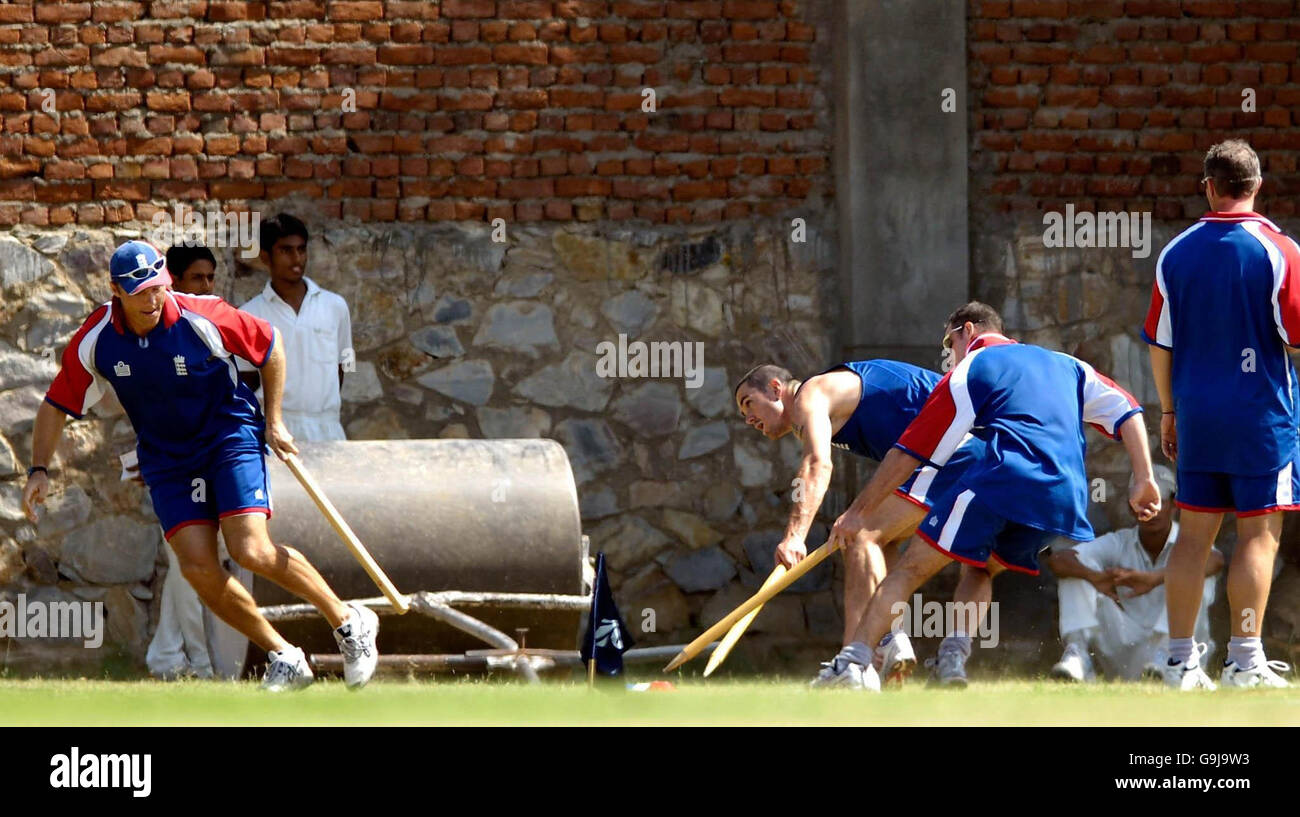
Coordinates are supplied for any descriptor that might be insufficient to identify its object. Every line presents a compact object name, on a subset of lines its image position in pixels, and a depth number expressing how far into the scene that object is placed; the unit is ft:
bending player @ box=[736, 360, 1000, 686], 42.39
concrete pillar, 57.11
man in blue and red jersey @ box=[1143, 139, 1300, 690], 39.47
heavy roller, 46.98
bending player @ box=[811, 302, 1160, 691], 40.24
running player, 41.55
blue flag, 43.86
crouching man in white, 51.90
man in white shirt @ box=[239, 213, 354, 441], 52.34
